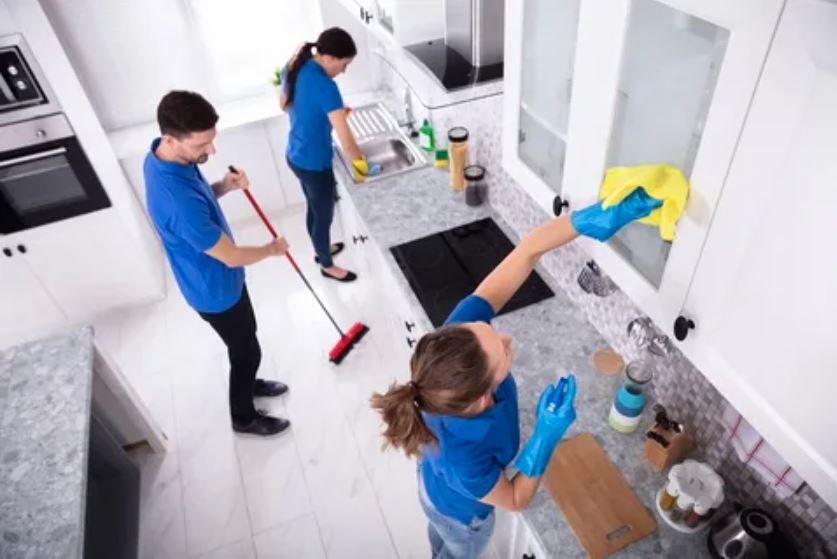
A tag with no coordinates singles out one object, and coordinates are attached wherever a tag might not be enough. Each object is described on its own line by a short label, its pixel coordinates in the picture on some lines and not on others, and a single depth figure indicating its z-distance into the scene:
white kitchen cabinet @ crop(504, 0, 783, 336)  0.80
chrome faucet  3.27
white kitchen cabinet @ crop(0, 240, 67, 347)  3.04
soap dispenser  2.96
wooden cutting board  1.42
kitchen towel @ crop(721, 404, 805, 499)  1.27
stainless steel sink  3.24
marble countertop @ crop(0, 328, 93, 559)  1.53
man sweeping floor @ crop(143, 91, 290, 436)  1.79
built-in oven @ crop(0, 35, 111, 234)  2.64
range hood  1.88
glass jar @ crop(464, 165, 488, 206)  2.49
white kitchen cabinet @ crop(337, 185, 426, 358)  2.34
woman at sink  2.57
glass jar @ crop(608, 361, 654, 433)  1.59
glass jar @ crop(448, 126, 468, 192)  2.51
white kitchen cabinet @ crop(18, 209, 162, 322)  3.10
